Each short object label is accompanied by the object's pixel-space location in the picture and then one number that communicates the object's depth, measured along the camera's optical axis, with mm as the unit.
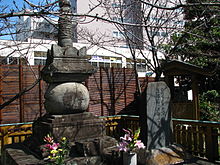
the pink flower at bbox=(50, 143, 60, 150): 3320
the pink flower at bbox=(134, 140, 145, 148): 3930
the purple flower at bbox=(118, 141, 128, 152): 3834
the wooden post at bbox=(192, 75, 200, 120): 10406
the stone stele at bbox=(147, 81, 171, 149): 5430
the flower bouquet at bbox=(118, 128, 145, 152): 3893
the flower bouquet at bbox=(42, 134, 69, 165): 3328
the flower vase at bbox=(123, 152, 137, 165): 3888
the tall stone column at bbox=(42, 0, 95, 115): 4641
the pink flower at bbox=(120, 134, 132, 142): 3946
